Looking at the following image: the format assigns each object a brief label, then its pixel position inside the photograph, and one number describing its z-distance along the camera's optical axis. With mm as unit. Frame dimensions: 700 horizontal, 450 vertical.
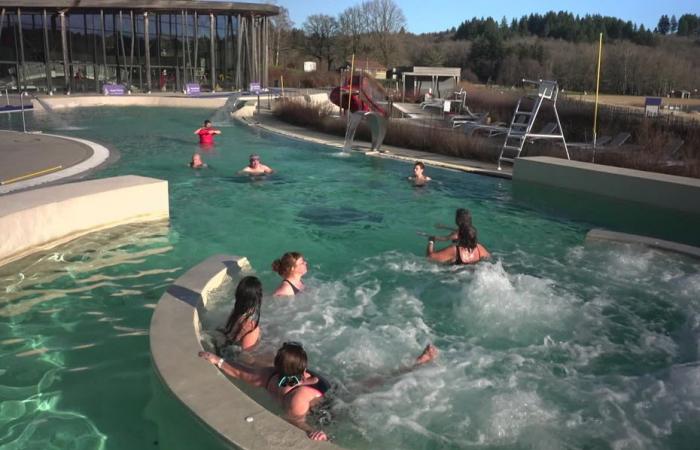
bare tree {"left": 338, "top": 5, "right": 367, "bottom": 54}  78900
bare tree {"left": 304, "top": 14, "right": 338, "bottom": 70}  78688
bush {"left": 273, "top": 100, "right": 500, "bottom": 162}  15883
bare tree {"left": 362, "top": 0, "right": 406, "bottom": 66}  82488
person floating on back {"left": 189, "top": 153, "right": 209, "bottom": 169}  13781
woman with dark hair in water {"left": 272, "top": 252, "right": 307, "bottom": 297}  6086
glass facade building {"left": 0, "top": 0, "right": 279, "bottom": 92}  35062
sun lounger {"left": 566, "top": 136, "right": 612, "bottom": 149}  15636
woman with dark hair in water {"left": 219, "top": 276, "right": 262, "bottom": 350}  4863
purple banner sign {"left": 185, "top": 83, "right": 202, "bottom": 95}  37106
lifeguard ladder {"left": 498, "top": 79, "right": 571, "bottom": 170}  13589
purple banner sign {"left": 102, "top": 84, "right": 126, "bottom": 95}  33688
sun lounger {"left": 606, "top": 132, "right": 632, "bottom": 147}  15672
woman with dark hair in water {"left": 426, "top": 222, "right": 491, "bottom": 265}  7293
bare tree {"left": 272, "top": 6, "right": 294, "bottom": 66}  70312
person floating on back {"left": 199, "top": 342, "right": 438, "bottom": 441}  4012
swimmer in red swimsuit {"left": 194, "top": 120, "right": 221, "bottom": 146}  17156
